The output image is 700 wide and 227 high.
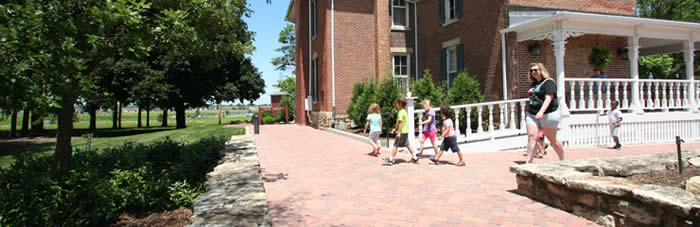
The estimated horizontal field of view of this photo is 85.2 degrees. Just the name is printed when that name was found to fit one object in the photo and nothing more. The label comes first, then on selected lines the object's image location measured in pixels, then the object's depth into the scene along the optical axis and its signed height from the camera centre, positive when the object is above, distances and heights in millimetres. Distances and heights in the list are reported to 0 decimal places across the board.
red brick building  11000 +2690
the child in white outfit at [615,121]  9438 -184
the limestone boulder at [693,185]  3337 -649
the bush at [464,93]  11047 +674
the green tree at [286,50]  40500 +7678
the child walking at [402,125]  7739 -178
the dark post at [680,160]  4383 -555
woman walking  5727 +80
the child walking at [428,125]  7256 -174
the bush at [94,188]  3527 -732
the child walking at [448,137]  6898 -390
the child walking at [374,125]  8445 -189
